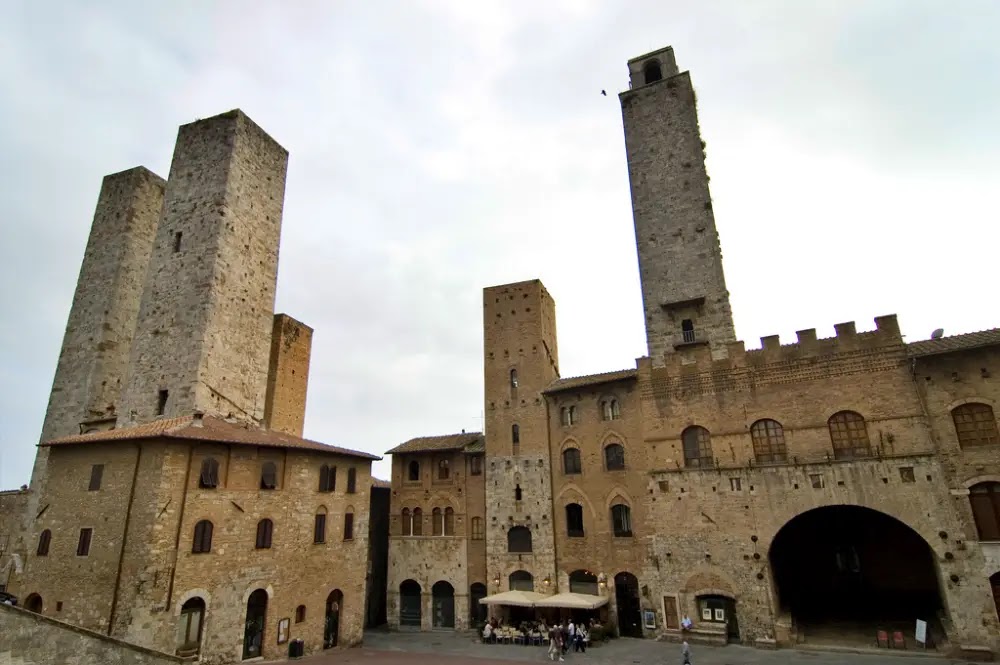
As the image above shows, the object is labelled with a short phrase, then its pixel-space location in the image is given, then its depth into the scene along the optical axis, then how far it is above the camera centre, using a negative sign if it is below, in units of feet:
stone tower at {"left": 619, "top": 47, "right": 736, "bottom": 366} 89.76 +51.06
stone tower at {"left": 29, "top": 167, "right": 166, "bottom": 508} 89.81 +37.18
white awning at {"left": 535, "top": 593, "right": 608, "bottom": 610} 80.84 -12.41
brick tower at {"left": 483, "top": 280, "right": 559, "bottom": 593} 95.09 +16.93
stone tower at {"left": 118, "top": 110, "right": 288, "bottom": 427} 79.51 +37.12
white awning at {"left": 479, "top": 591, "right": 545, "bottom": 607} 85.35 -12.48
